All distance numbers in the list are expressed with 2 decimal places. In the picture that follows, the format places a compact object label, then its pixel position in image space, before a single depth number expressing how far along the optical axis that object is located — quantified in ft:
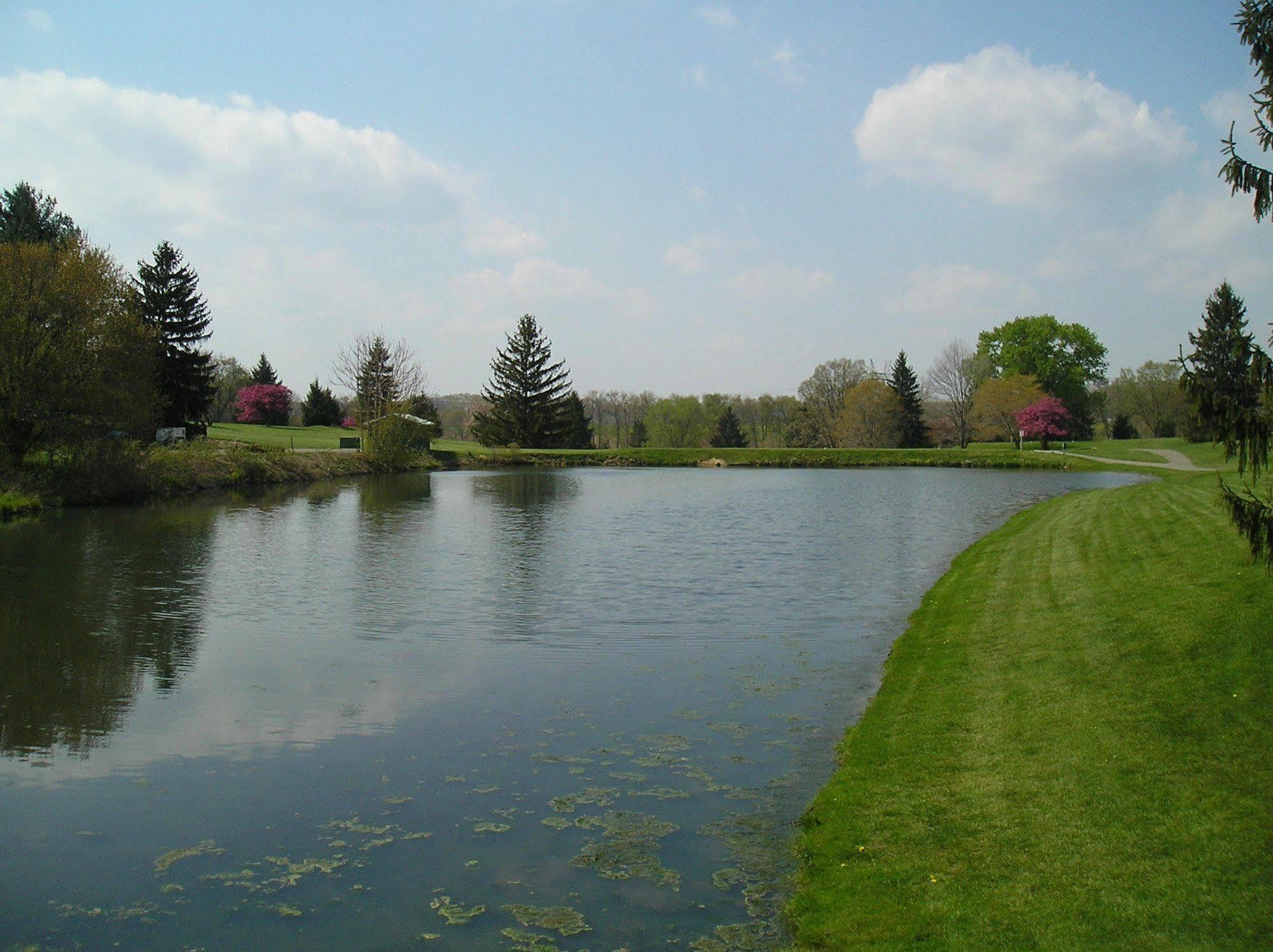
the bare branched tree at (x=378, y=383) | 200.75
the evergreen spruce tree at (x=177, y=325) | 160.86
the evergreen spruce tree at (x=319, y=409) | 265.95
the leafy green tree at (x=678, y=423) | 340.59
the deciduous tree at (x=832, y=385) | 312.29
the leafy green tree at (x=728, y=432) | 311.47
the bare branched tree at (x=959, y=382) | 291.58
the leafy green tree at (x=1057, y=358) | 286.25
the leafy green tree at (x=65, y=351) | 92.32
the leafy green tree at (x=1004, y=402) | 261.44
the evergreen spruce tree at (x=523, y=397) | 263.49
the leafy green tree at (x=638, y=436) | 332.19
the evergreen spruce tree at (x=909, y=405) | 272.72
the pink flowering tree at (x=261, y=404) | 253.03
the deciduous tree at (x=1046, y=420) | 252.01
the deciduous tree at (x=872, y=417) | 268.82
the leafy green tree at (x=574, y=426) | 273.13
